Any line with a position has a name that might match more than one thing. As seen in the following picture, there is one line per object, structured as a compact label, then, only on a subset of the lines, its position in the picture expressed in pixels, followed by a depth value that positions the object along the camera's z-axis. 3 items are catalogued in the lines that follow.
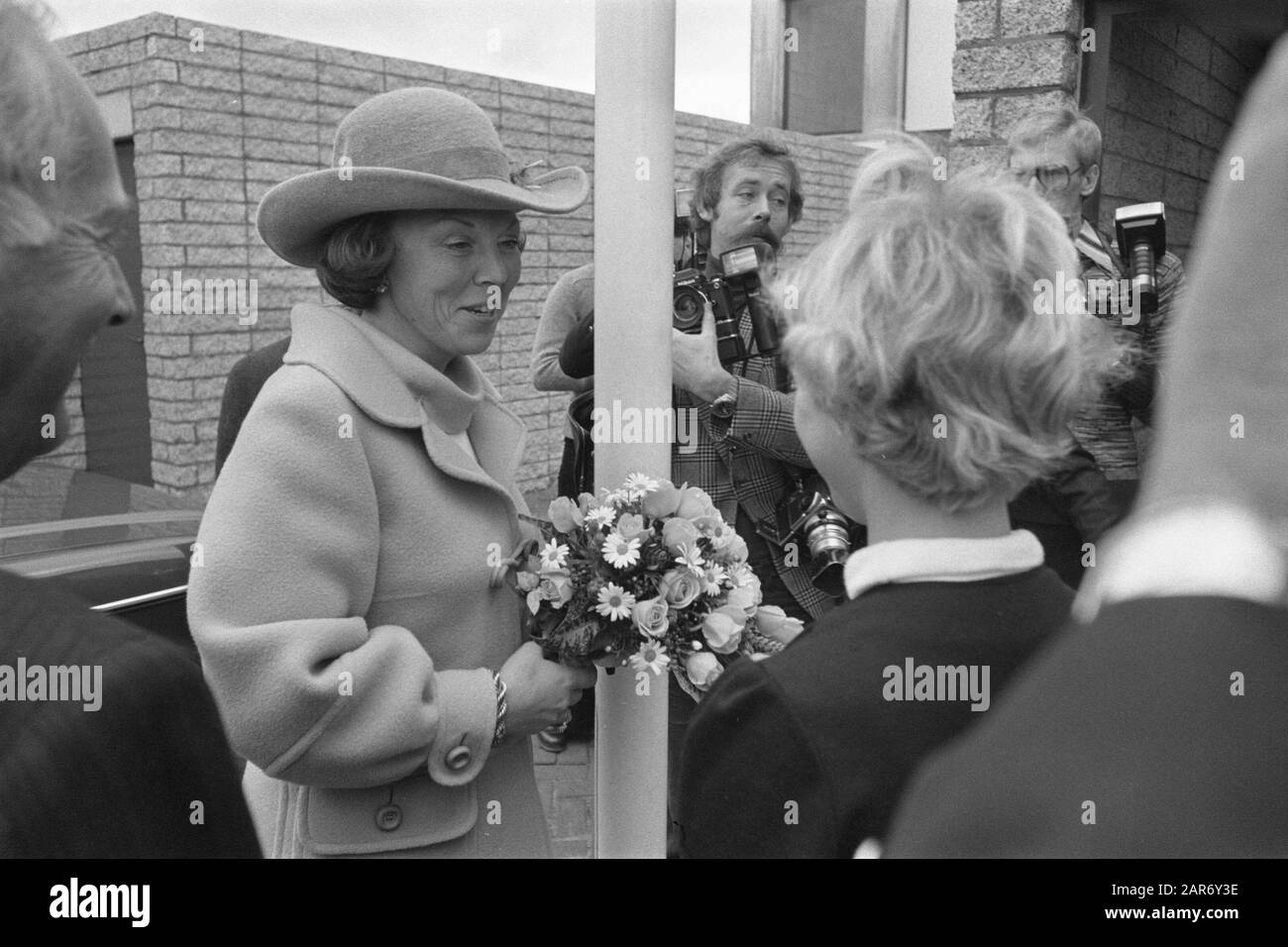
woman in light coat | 1.35
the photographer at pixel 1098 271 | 1.82
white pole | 1.62
